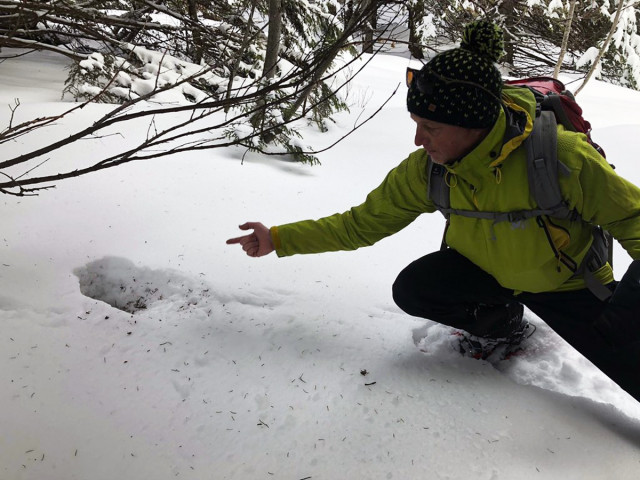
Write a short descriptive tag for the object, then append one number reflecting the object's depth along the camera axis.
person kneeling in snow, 1.67
